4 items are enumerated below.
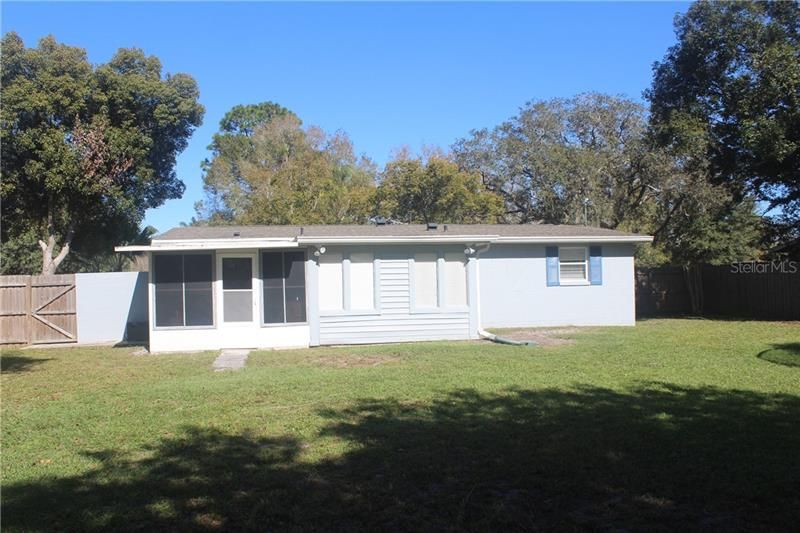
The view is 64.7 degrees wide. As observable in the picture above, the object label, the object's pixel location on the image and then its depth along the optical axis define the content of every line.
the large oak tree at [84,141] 19.30
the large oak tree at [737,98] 17.78
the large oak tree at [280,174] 28.04
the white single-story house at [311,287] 13.48
